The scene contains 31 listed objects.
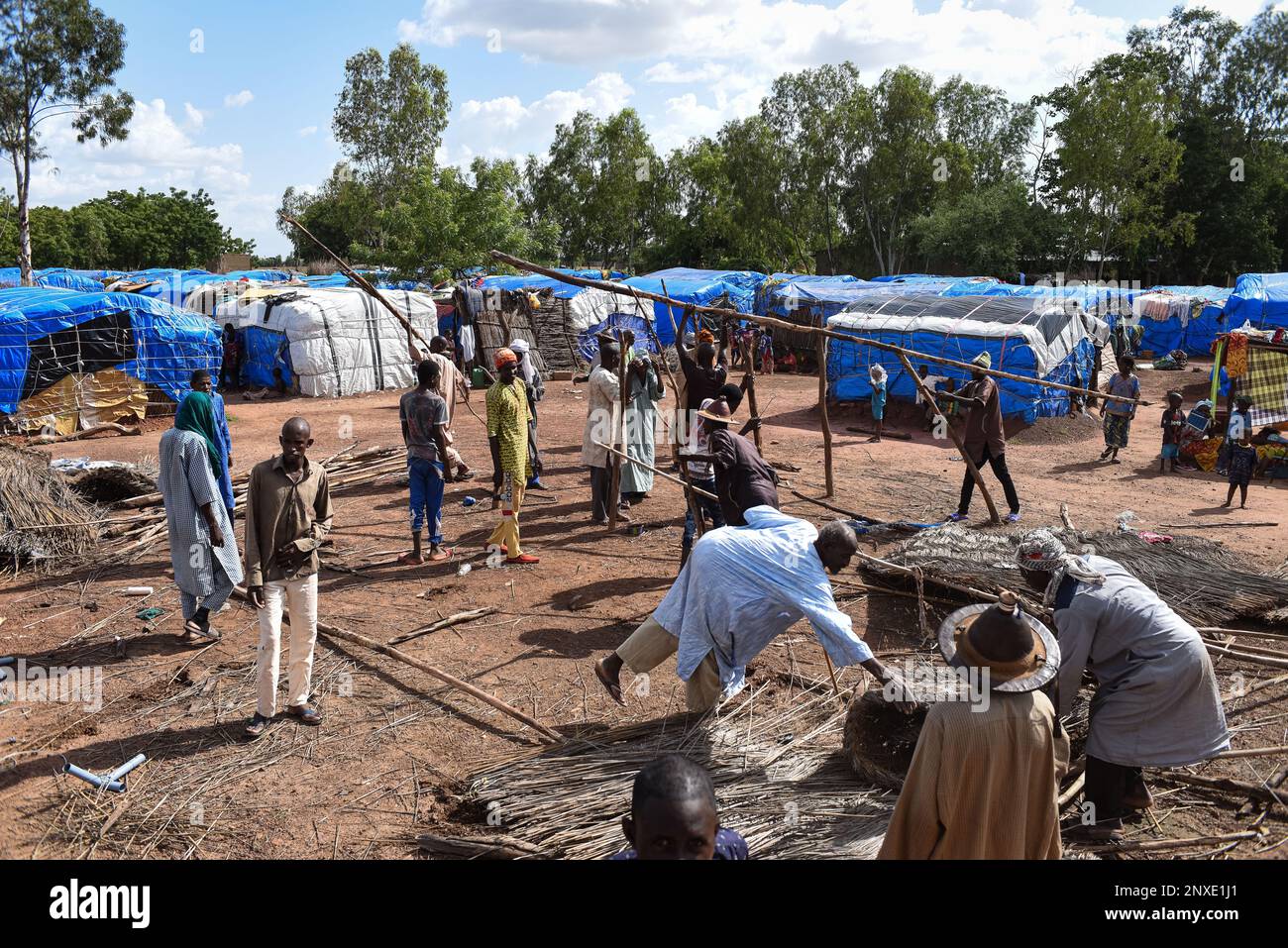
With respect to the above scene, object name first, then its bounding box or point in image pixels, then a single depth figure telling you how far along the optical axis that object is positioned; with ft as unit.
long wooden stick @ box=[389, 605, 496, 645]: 20.76
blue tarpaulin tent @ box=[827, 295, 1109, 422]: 54.39
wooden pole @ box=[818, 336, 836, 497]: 30.53
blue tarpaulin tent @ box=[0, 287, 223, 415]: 49.98
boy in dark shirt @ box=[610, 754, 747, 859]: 6.95
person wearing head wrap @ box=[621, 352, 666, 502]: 30.68
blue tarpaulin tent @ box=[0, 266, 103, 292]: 99.19
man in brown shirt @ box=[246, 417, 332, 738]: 15.46
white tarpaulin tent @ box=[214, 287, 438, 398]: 65.57
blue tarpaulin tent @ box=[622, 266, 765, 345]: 87.25
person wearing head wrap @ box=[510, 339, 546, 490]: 33.91
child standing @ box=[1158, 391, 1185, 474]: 41.37
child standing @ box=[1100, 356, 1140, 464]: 43.57
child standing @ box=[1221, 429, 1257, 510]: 34.01
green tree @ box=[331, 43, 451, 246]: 116.57
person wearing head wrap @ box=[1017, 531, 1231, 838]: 12.05
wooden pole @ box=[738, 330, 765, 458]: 32.30
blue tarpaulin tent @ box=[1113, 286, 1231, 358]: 82.74
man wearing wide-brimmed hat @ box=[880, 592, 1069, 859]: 9.07
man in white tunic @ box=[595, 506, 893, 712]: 13.17
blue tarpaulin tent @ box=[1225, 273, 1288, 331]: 75.31
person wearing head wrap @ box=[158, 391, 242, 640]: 19.20
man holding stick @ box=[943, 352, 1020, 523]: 29.78
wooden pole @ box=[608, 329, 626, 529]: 28.22
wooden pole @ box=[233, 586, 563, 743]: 15.83
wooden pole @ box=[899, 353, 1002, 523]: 26.16
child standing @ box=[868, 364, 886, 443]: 51.72
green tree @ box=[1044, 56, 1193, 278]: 99.14
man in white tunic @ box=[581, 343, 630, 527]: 29.58
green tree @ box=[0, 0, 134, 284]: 86.48
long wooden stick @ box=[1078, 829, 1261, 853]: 12.58
